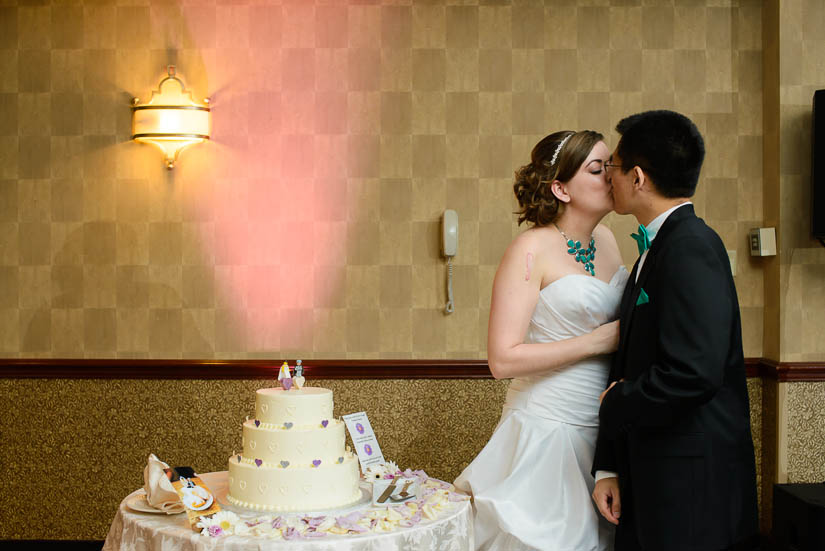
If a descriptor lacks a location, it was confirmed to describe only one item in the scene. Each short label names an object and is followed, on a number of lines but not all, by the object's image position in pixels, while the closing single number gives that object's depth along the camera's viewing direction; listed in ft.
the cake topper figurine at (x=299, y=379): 8.75
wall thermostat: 14.06
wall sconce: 14.20
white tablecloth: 7.22
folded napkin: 7.98
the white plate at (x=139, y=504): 8.09
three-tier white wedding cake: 8.02
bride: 8.36
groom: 6.88
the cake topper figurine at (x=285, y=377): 8.59
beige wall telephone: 14.17
